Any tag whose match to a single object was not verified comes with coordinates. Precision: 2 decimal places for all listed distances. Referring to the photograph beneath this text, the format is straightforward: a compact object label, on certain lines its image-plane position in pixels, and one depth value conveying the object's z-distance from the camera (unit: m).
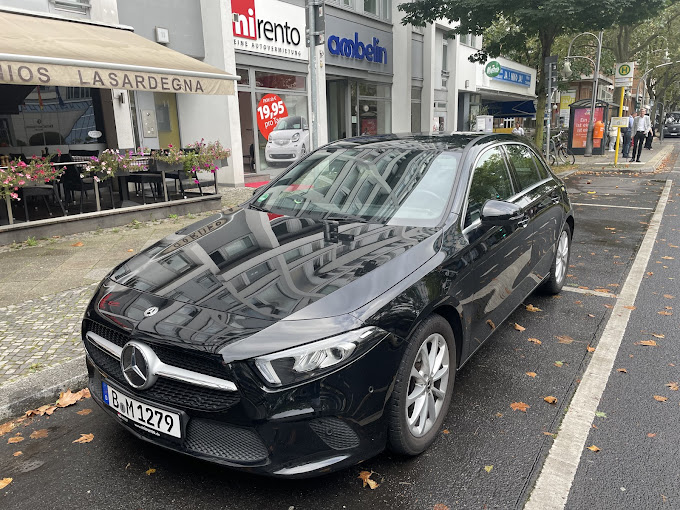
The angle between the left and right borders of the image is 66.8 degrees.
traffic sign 19.89
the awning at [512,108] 37.44
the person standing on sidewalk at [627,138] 21.64
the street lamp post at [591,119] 22.12
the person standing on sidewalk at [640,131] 20.27
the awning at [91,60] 6.47
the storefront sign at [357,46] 16.78
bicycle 20.00
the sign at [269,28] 13.17
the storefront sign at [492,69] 28.69
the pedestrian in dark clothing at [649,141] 24.73
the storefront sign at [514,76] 30.67
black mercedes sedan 2.12
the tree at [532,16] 14.67
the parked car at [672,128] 56.50
